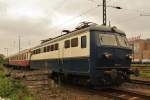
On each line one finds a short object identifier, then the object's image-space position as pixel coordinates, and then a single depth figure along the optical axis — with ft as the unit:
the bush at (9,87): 36.92
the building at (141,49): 238.95
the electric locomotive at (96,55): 45.03
